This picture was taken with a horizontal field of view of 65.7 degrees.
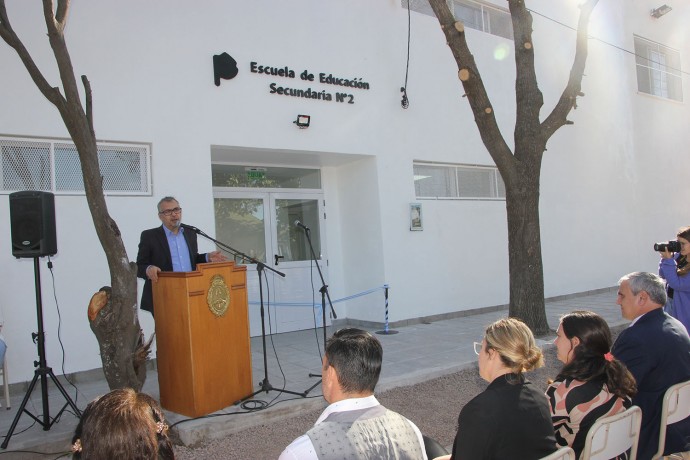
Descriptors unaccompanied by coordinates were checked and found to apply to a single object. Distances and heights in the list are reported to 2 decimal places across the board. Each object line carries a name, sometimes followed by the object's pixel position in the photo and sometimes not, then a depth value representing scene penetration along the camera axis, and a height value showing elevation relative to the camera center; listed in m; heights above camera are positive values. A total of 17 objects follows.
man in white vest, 1.71 -0.59
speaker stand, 4.28 -0.87
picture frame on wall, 8.98 +0.43
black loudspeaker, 4.46 +0.35
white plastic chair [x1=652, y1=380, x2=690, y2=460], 2.76 -0.95
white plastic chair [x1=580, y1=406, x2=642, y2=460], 2.28 -0.90
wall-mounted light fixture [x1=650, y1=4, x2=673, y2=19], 13.77 +5.58
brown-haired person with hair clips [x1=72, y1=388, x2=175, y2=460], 1.43 -0.47
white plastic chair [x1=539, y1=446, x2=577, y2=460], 1.98 -0.83
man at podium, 4.79 +0.08
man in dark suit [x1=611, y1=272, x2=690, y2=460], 3.01 -0.79
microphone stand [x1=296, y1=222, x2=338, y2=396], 5.02 -1.31
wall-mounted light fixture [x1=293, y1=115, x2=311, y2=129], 7.74 +1.86
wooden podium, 4.24 -0.68
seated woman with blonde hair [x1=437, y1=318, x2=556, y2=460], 2.00 -0.68
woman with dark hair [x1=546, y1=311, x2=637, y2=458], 2.50 -0.75
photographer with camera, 4.39 -0.39
